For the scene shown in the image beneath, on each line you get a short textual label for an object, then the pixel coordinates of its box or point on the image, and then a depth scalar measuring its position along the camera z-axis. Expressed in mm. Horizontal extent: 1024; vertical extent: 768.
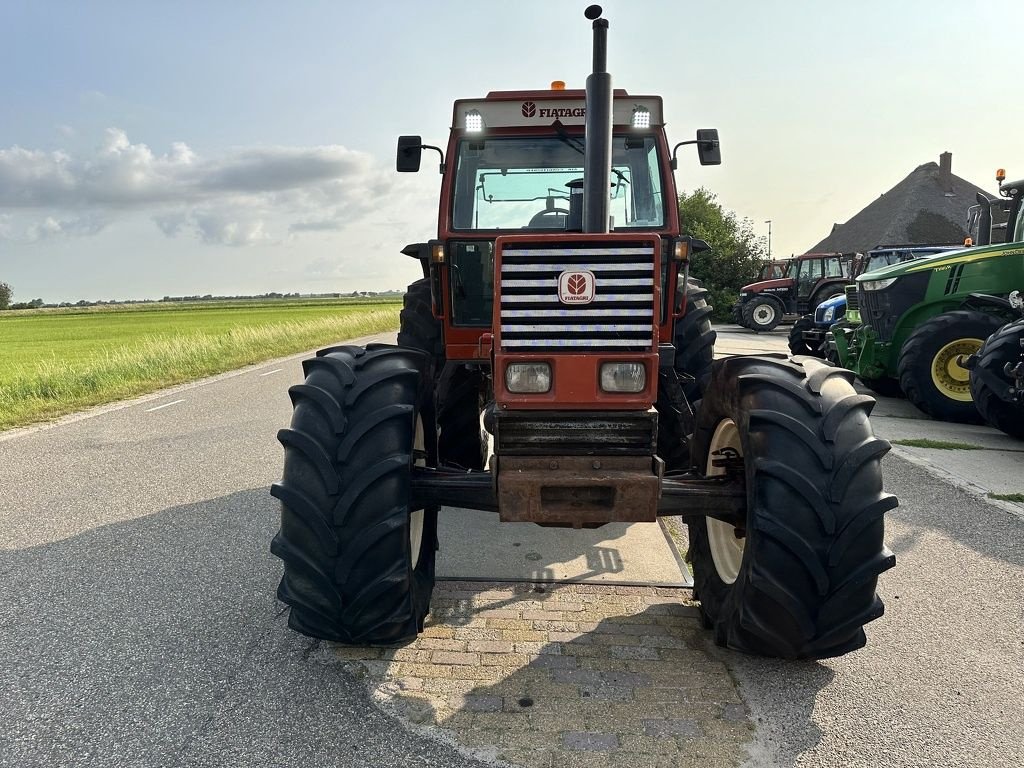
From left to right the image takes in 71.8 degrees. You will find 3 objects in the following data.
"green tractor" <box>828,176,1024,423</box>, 8094
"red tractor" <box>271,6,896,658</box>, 2514
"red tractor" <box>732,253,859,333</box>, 20891
